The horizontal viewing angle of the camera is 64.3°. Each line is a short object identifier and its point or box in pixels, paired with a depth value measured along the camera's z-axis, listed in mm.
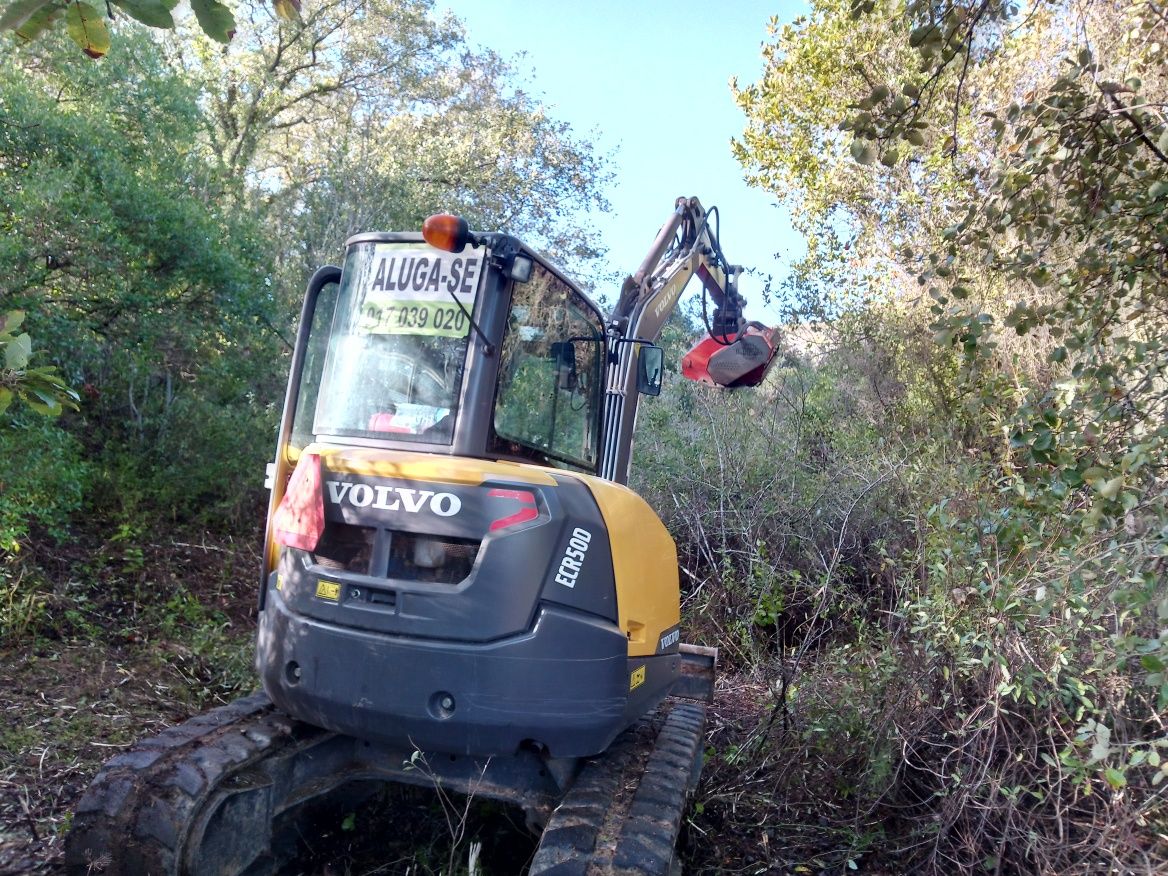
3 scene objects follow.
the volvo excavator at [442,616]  3195
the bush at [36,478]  6309
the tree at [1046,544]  3215
